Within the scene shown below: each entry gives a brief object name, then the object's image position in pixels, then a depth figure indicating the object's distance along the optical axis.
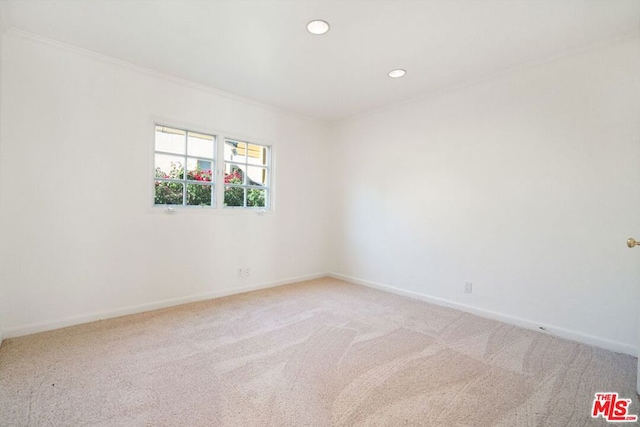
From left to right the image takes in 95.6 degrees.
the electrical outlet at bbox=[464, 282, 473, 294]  3.27
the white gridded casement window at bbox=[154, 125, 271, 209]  3.31
